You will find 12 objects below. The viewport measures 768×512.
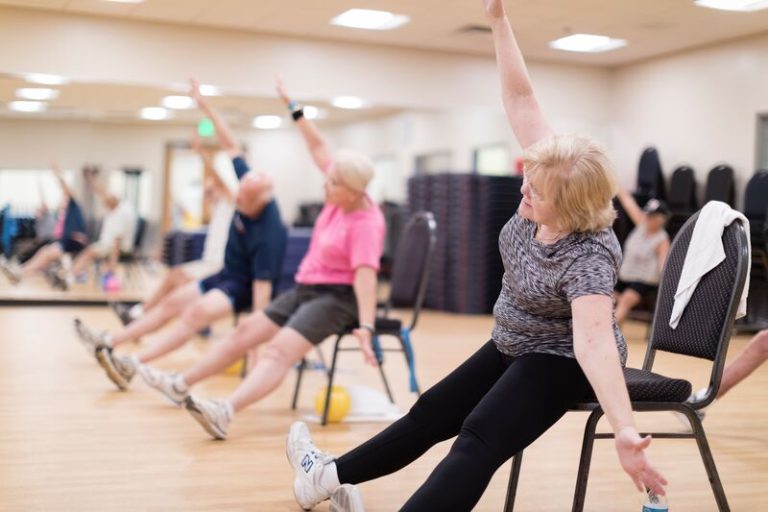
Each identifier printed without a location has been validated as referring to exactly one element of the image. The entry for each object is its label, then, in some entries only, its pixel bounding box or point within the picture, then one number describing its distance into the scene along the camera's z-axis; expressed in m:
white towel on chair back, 2.39
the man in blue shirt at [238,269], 4.61
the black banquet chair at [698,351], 2.24
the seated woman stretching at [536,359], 1.92
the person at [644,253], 7.36
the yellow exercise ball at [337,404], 4.04
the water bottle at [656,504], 2.33
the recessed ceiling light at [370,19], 8.60
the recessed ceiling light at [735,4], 7.83
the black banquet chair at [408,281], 4.13
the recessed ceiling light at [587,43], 9.44
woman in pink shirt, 3.60
